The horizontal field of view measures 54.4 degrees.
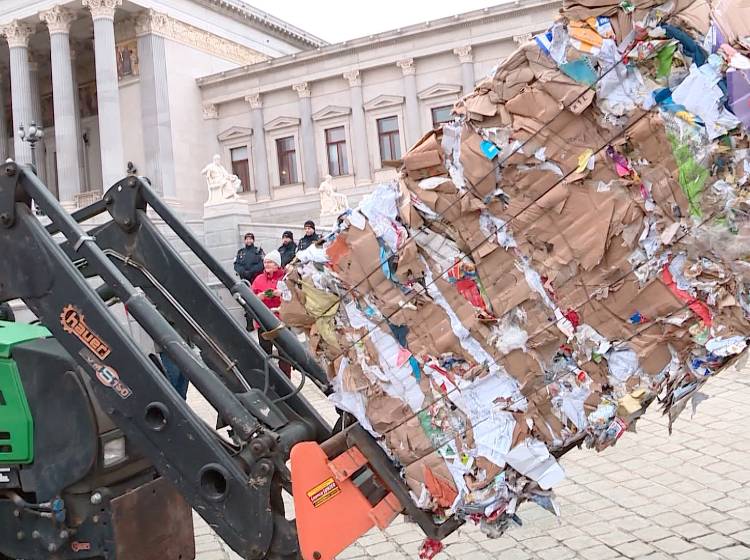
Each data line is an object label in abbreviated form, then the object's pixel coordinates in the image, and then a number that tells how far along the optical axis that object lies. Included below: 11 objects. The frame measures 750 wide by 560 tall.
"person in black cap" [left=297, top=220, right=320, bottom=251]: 9.95
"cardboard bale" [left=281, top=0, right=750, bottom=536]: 2.29
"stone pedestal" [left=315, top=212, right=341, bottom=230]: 27.63
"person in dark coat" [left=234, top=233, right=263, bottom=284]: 11.79
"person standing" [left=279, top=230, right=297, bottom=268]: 11.25
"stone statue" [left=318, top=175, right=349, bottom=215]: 28.92
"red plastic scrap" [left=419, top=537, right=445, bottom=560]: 2.93
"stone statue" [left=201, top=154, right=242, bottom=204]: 22.11
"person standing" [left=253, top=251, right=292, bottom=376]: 8.73
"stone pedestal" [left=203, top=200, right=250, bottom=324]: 21.25
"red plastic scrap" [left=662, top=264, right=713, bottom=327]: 2.39
